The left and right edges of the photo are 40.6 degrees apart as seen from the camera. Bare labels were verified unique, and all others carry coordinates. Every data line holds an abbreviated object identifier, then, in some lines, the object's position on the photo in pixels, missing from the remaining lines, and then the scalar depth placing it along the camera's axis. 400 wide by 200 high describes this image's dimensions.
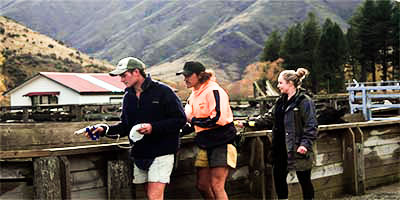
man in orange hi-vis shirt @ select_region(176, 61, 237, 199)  5.17
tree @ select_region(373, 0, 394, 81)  59.16
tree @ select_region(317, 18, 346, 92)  59.25
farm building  44.94
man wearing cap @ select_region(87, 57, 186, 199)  4.70
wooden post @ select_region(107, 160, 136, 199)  5.13
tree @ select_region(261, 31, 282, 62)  77.75
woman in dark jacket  5.58
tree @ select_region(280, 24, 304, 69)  66.44
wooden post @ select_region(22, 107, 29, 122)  19.11
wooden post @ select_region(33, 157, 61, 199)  4.51
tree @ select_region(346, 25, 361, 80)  60.11
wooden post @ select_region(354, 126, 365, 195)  7.82
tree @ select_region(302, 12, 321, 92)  65.44
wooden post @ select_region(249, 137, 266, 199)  6.41
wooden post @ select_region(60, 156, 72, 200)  4.64
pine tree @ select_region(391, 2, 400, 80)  58.17
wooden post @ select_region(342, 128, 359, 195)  7.71
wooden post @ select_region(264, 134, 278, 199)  6.47
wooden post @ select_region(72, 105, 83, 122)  19.12
